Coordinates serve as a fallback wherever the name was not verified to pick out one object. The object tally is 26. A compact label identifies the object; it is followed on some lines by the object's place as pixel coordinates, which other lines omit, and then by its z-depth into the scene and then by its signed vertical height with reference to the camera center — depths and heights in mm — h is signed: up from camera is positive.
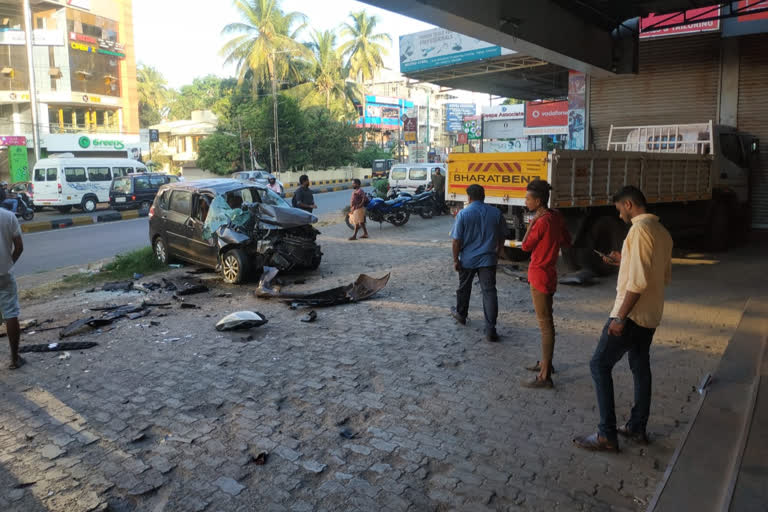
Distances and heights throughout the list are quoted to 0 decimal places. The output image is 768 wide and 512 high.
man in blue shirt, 6102 -596
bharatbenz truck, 8742 +35
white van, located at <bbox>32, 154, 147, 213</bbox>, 23469 +393
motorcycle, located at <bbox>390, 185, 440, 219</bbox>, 17703 -527
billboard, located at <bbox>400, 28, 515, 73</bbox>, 16609 +4037
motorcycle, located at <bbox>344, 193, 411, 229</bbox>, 16188 -671
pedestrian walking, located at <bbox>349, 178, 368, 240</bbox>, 13992 -505
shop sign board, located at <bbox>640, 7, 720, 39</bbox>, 14195 +3919
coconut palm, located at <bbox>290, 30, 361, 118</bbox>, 44156 +8246
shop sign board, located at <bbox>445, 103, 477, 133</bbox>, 78250 +9450
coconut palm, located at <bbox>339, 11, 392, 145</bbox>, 47719 +11606
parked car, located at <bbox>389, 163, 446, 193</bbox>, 22391 +429
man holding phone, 3465 -805
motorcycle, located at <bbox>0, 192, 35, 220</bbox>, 21116 -652
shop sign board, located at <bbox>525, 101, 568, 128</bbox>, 22359 +2801
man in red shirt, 4824 -636
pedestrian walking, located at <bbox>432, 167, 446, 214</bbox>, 19172 -99
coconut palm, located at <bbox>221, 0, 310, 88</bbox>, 36812 +9304
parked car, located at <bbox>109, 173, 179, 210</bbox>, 23250 -78
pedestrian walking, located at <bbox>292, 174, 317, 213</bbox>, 13023 -207
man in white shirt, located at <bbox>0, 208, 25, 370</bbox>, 5480 -830
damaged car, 9273 -666
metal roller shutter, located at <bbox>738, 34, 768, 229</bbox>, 14500 +1953
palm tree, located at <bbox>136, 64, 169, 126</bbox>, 62438 +10455
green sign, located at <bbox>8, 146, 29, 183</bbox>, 33625 +1641
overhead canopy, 9398 +3084
